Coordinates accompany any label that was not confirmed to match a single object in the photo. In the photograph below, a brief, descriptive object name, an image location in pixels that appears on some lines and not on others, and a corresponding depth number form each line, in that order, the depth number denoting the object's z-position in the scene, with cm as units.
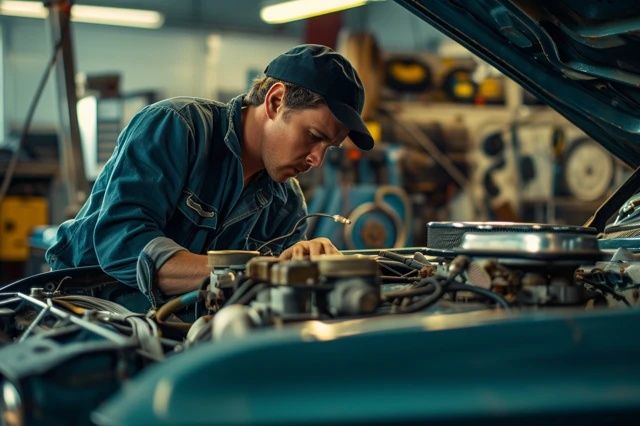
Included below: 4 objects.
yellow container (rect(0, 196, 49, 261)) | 969
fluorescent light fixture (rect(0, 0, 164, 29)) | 1246
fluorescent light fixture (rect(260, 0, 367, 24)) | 1002
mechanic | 204
